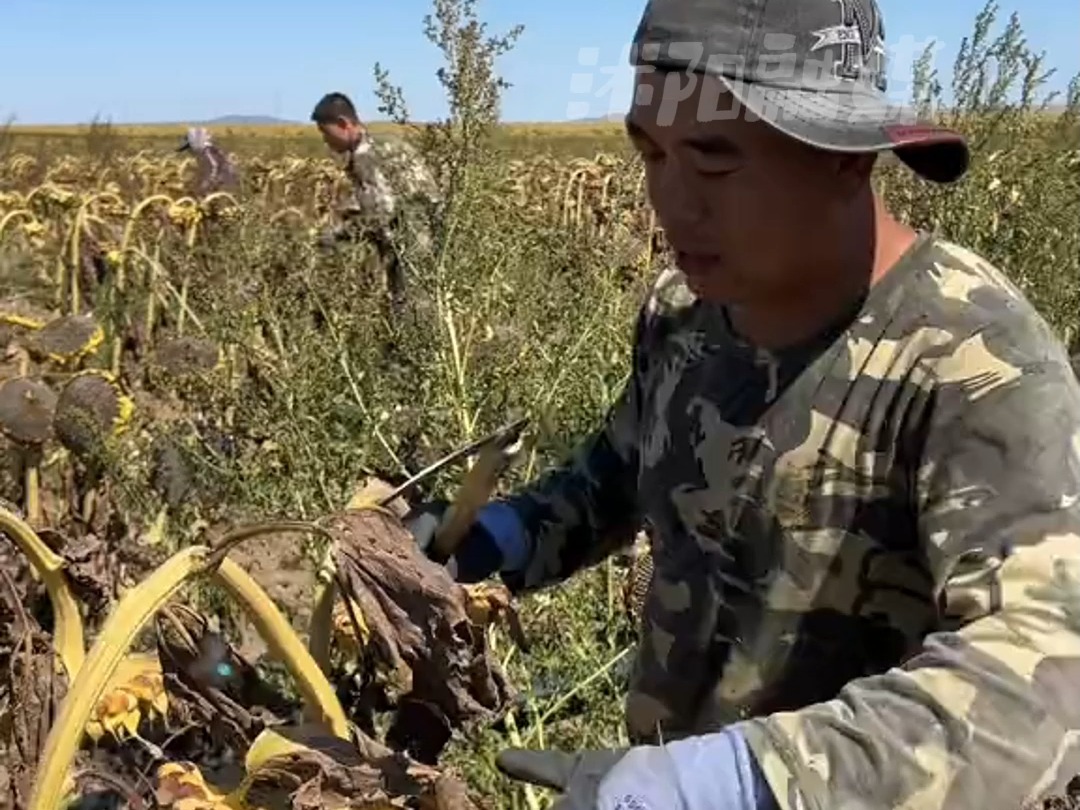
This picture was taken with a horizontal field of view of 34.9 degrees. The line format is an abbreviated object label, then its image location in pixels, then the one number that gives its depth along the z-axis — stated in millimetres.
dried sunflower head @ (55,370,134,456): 3844
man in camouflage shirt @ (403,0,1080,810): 1204
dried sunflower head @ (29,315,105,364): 4605
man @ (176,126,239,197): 10523
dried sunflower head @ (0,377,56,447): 3844
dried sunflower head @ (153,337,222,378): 4443
